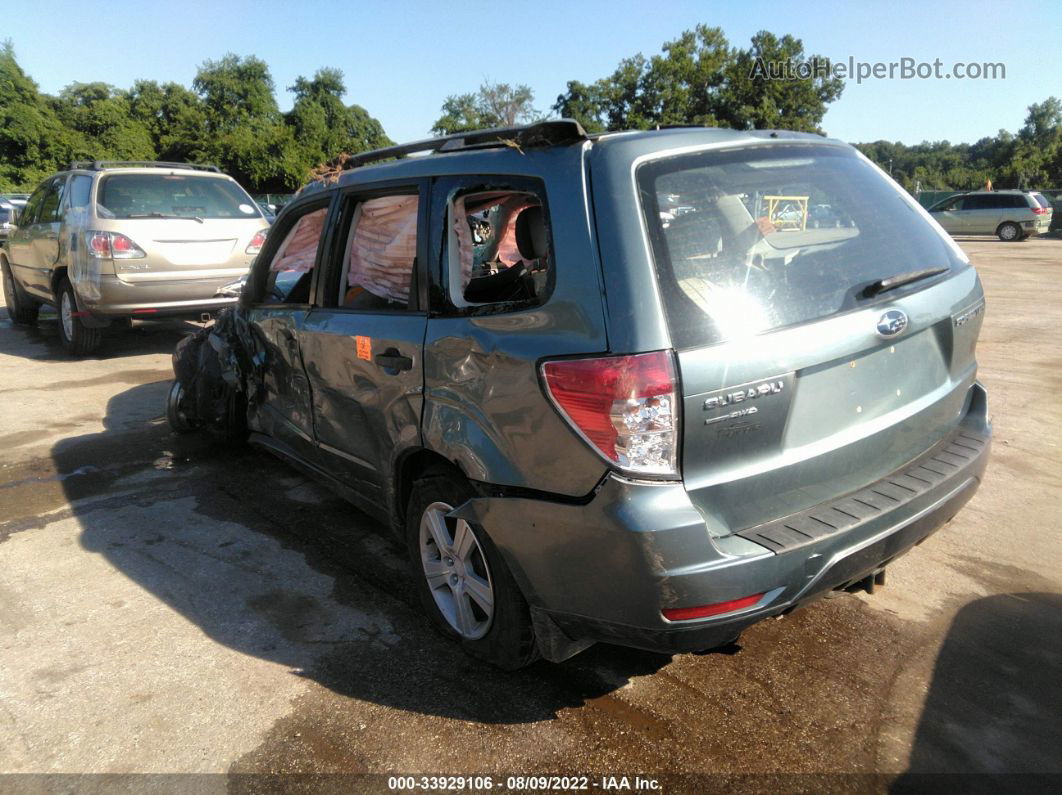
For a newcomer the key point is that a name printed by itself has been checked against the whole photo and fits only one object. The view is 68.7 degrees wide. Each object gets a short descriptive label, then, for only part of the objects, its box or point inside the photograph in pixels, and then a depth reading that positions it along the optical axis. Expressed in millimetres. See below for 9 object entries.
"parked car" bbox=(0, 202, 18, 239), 23453
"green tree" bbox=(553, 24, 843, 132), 57812
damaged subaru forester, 2186
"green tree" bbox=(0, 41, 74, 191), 51875
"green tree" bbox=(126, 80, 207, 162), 63250
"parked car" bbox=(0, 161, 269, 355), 7848
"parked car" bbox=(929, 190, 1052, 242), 27234
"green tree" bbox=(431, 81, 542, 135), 64350
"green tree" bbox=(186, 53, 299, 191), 57344
